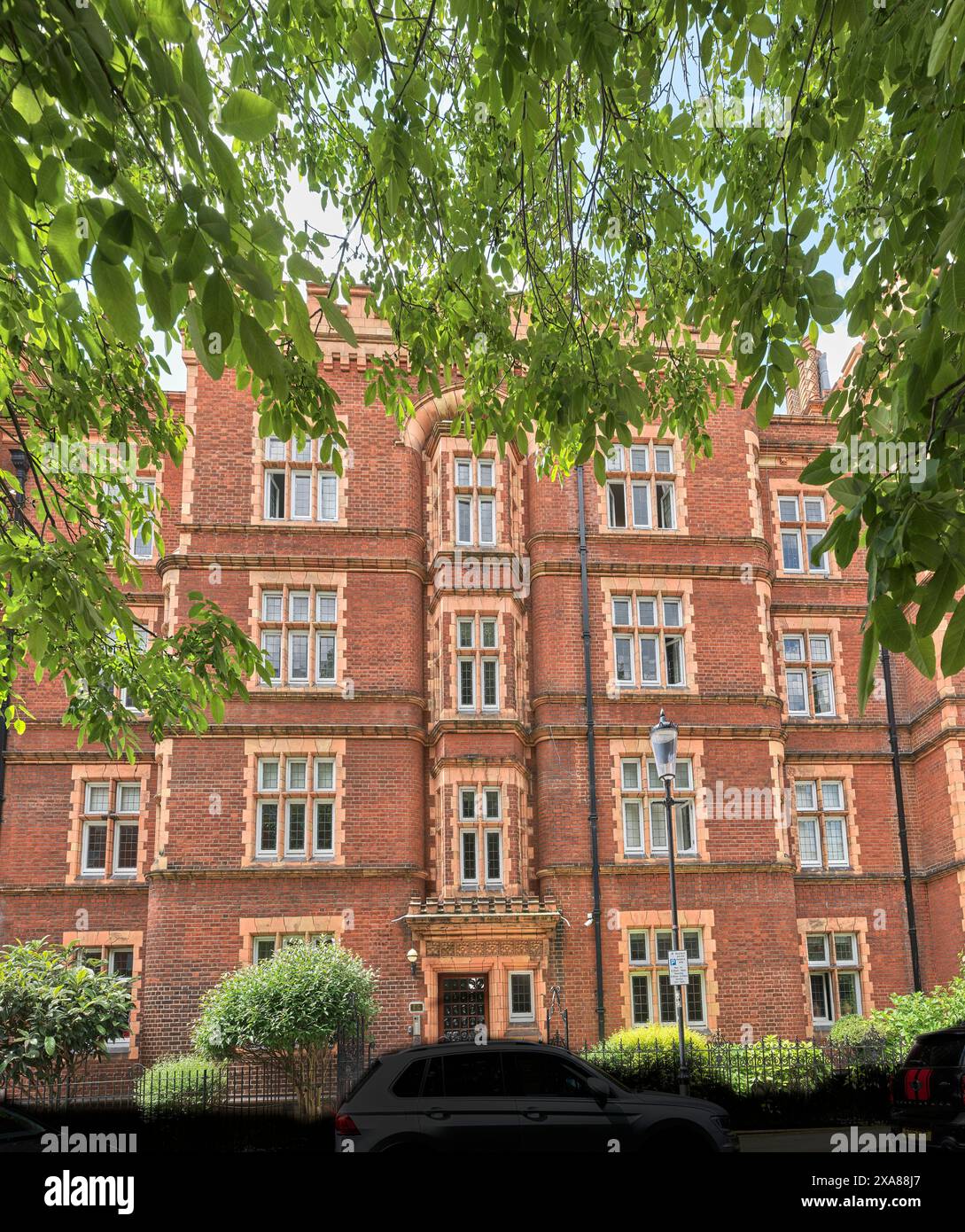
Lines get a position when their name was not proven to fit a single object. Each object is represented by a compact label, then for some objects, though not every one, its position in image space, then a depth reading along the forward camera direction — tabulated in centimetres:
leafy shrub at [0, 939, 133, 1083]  1645
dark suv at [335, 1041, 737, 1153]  1038
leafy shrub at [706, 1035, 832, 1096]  1850
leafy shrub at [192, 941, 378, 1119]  1766
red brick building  2114
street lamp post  1675
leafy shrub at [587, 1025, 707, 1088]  1817
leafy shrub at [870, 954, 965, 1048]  1950
